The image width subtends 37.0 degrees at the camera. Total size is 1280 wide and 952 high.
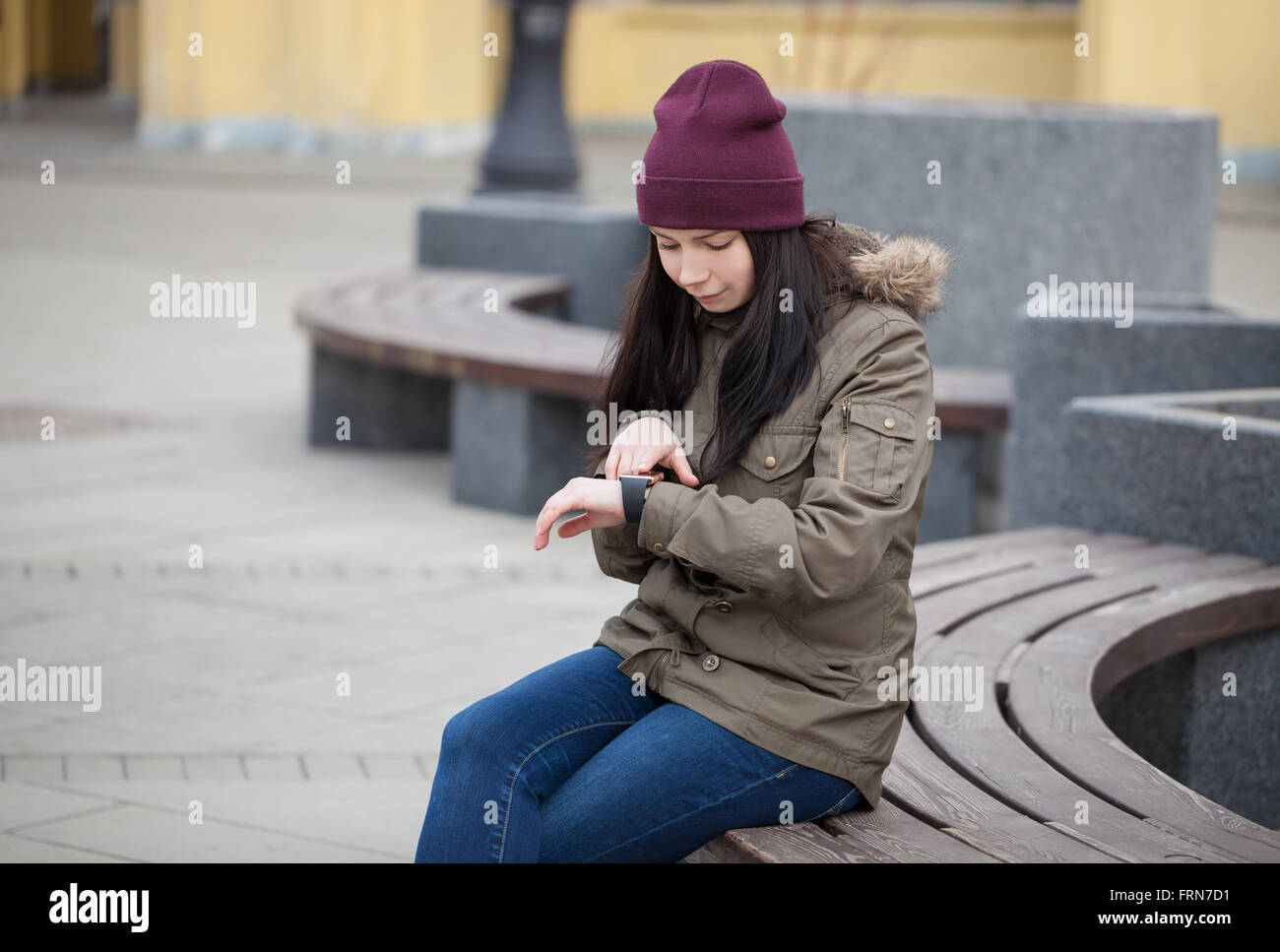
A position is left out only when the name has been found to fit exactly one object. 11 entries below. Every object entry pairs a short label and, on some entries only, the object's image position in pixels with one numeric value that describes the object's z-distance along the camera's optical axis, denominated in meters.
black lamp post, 10.70
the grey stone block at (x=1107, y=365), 5.93
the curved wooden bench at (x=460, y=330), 6.82
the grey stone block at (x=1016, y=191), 7.89
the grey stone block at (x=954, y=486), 6.34
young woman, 2.68
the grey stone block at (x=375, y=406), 8.10
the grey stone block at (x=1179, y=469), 4.45
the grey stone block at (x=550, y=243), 9.34
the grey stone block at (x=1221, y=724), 4.27
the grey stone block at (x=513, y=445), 6.98
